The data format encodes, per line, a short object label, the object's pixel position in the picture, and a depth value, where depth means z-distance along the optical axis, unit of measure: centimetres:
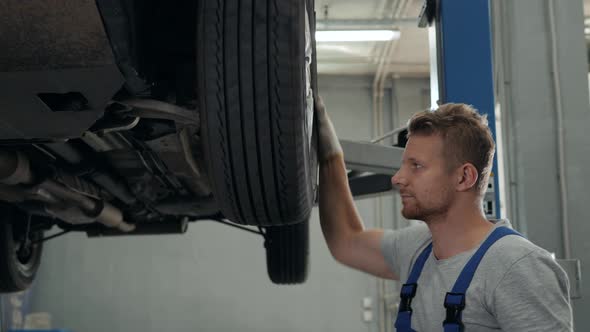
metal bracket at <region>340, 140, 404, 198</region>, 279
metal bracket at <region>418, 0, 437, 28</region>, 308
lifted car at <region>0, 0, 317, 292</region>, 150
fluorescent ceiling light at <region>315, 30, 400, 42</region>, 825
